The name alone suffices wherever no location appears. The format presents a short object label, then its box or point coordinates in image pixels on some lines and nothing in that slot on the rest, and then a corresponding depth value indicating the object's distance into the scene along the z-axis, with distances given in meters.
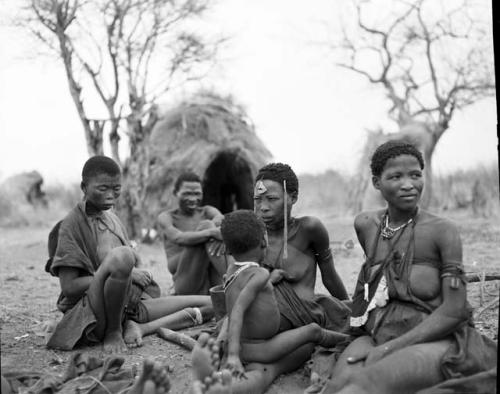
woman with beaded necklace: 2.72
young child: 3.18
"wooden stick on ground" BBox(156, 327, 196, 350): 3.97
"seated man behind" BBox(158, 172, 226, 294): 4.95
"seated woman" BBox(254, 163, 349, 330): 3.72
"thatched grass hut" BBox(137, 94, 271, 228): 12.50
